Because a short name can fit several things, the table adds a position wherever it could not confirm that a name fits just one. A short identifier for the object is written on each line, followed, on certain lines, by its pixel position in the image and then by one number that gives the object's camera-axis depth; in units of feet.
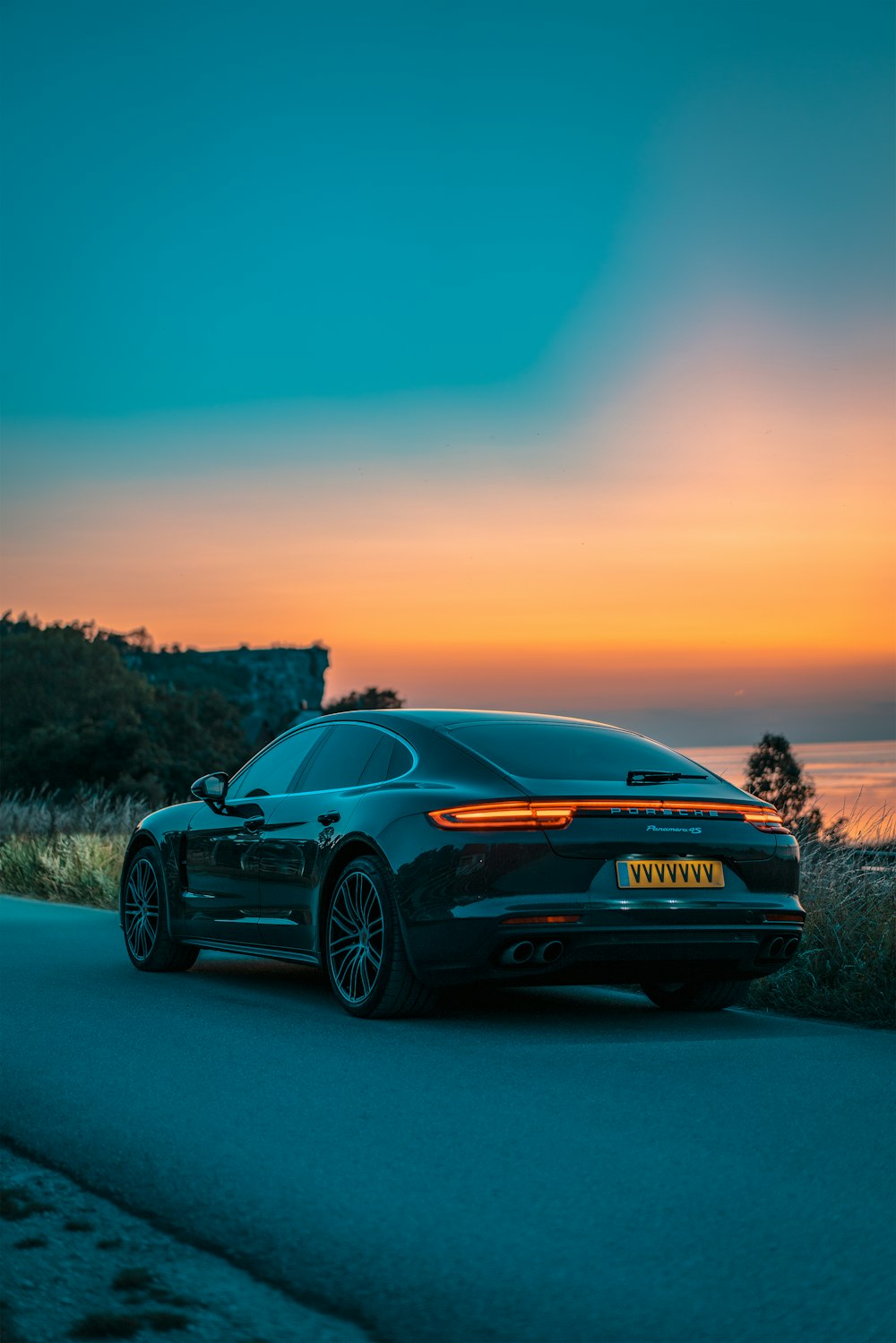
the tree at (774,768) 94.60
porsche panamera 25.12
